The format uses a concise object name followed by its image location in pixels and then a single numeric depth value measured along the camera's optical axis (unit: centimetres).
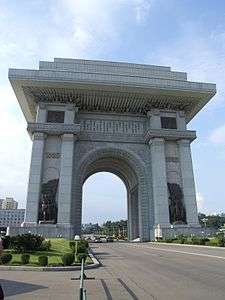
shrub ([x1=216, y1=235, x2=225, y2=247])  2648
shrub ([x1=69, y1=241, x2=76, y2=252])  2149
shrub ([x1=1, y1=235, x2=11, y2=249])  2100
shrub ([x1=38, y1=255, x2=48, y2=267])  1409
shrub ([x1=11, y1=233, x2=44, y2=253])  2064
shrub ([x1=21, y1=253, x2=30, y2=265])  1475
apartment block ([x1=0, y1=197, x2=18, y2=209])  17075
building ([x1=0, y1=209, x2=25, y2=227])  13912
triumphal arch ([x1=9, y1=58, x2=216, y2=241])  4194
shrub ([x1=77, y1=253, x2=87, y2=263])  1571
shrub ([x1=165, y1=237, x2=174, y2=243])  3601
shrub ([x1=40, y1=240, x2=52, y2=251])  2245
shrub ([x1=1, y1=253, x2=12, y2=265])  1466
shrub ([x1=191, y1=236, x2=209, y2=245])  3048
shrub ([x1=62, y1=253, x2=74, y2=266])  1441
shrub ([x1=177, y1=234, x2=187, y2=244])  3338
